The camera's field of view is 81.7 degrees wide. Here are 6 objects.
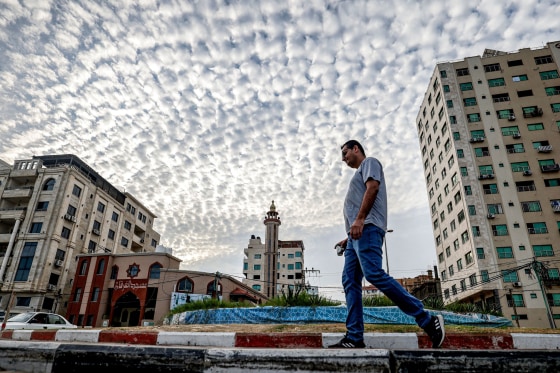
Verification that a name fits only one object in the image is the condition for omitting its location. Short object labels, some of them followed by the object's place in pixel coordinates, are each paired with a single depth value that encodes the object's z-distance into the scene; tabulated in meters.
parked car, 12.60
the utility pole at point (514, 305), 28.73
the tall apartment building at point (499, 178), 31.09
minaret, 54.47
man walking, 2.75
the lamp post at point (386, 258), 31.25
